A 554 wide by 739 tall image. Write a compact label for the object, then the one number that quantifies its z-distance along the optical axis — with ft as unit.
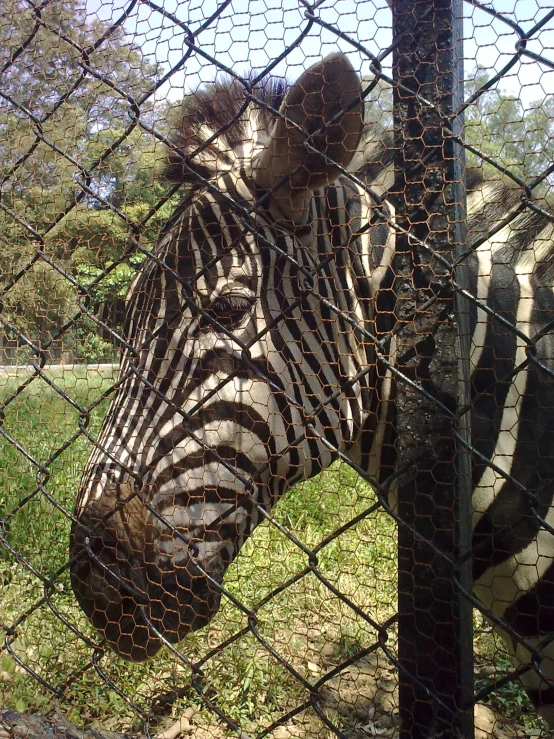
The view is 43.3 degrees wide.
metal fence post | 1.42
